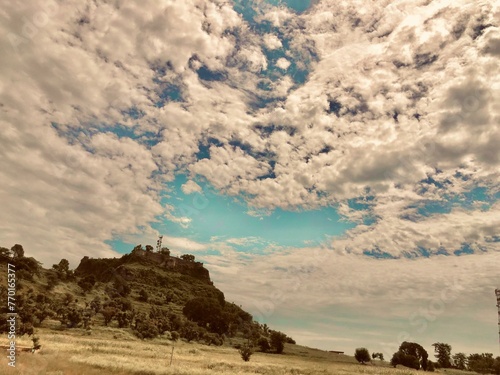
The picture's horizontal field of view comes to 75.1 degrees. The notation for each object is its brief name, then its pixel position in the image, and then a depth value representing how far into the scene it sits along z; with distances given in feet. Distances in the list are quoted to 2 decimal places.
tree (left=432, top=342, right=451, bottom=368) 421.92
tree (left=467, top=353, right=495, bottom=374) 352.40
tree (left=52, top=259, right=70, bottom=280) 355.79
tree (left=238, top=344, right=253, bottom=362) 184.11
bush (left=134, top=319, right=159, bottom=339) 232.26
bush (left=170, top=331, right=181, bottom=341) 252.30
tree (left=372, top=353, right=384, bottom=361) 360.24
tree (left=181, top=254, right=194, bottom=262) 611.06
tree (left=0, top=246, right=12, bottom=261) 329.72
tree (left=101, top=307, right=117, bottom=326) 252.24
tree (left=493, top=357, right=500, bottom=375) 327.67
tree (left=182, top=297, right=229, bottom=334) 362.12
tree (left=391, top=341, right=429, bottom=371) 303.27
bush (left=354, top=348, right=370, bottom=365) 297.94
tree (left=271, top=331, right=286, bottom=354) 312.60
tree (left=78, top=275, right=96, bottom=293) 346.54
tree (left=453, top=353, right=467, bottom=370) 423.11
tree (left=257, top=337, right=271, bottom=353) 311.97
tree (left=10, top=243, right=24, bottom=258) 350.02
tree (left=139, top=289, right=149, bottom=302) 394.73
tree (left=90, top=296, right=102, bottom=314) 279.26
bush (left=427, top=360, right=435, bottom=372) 323.20
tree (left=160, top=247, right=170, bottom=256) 605.31
